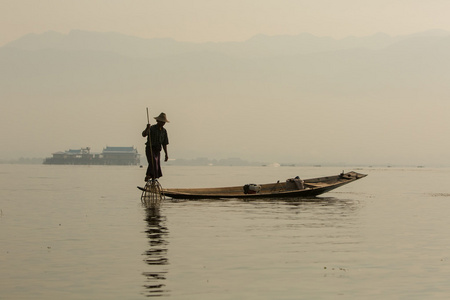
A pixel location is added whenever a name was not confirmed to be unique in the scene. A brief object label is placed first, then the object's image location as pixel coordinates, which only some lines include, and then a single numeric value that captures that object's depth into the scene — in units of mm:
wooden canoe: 32281
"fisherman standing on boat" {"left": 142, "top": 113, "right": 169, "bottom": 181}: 29922
